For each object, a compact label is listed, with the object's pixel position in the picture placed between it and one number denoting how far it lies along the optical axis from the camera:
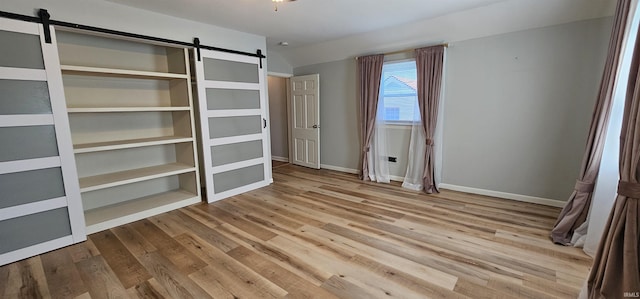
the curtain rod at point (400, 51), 3.98
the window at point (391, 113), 4.38
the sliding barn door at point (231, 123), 3.50
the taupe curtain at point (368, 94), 4.36
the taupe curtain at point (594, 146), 2.15
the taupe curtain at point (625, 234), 1.33
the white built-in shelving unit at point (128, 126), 2.84
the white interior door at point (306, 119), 5.28
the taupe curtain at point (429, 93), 3.73
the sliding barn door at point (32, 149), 2.17
